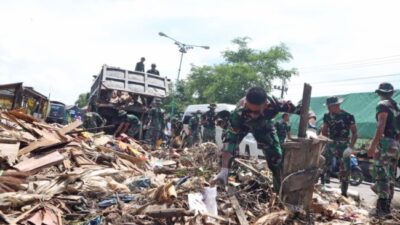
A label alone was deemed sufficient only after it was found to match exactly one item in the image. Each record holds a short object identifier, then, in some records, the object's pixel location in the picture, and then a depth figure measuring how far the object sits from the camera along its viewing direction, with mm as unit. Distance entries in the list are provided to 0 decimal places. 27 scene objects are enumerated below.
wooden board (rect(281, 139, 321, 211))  4008
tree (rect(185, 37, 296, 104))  35031
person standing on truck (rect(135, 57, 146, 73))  14448
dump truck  12344
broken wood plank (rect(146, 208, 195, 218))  3625
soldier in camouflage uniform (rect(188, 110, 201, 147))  14540
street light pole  27891
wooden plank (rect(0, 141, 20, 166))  4825
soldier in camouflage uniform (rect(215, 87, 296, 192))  4812
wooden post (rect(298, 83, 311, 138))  4121
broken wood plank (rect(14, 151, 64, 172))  4887
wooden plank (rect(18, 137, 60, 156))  5379
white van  13273
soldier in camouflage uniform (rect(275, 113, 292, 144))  9321
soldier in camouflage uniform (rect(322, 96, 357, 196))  6688
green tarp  13945
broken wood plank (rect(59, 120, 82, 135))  7053
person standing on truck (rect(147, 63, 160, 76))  14297
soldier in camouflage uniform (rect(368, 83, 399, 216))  4961
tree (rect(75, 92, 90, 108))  80725
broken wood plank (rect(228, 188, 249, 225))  3850
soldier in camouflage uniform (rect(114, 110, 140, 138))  11914
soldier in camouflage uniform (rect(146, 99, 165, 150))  12375
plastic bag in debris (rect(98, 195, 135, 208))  4211
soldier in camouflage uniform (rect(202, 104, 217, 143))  14086
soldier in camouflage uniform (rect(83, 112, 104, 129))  10740
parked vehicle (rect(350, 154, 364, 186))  10086
